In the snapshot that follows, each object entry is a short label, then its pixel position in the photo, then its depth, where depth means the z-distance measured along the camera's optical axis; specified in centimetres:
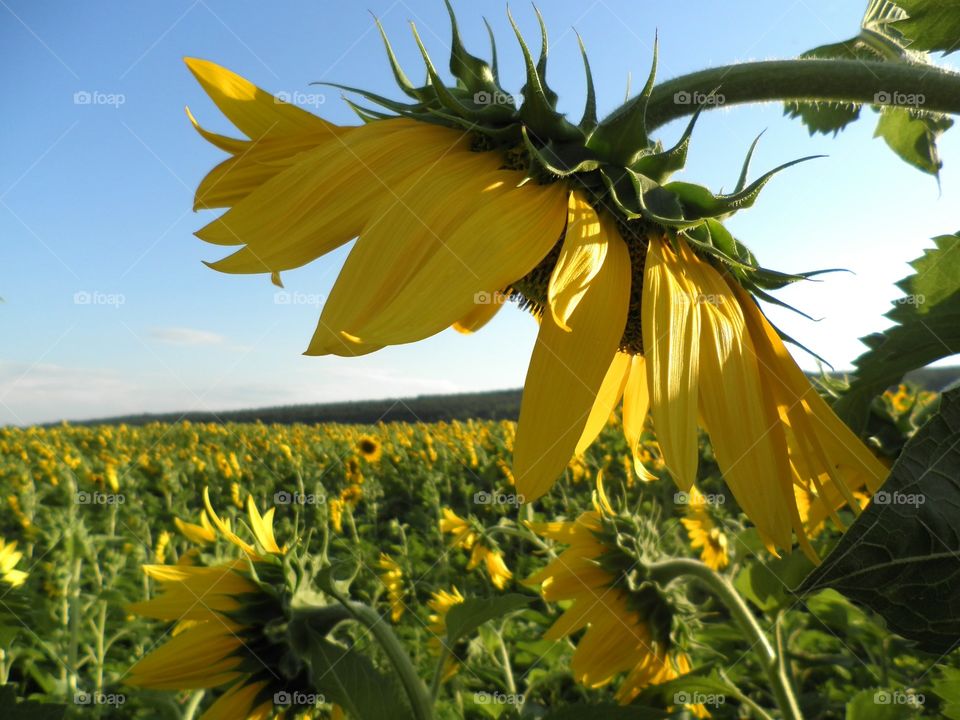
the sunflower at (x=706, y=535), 235
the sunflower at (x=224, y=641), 34
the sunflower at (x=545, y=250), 19
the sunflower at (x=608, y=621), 43
